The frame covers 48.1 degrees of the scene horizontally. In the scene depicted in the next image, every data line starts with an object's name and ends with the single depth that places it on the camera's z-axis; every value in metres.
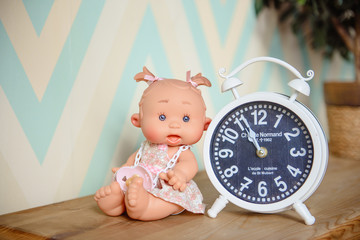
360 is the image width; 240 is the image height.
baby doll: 0.92
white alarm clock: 0.94
